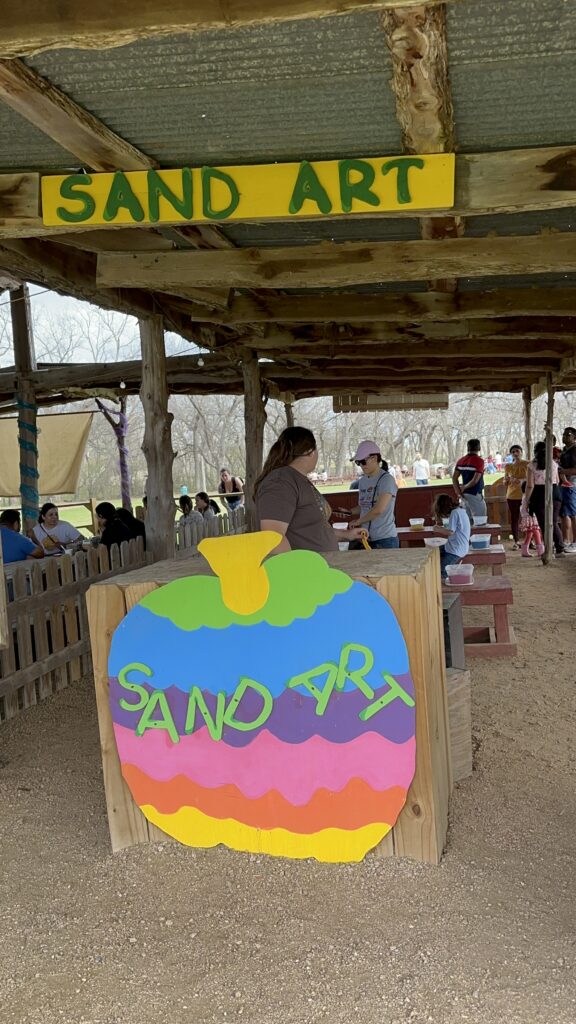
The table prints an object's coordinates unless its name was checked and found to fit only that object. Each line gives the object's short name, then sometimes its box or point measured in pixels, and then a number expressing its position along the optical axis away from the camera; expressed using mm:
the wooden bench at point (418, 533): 9693
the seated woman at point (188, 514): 10977
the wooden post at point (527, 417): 14922
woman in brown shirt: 3951
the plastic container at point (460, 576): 6461
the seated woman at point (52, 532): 8695
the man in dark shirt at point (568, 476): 11875
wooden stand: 3107
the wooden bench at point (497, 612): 6340
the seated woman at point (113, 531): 7723
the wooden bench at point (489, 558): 7555
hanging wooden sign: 3609
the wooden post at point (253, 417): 10445
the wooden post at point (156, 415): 7176
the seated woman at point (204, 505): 12359
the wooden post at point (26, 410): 11820
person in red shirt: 11500
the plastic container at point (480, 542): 7957
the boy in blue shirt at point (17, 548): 7465
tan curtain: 16391
